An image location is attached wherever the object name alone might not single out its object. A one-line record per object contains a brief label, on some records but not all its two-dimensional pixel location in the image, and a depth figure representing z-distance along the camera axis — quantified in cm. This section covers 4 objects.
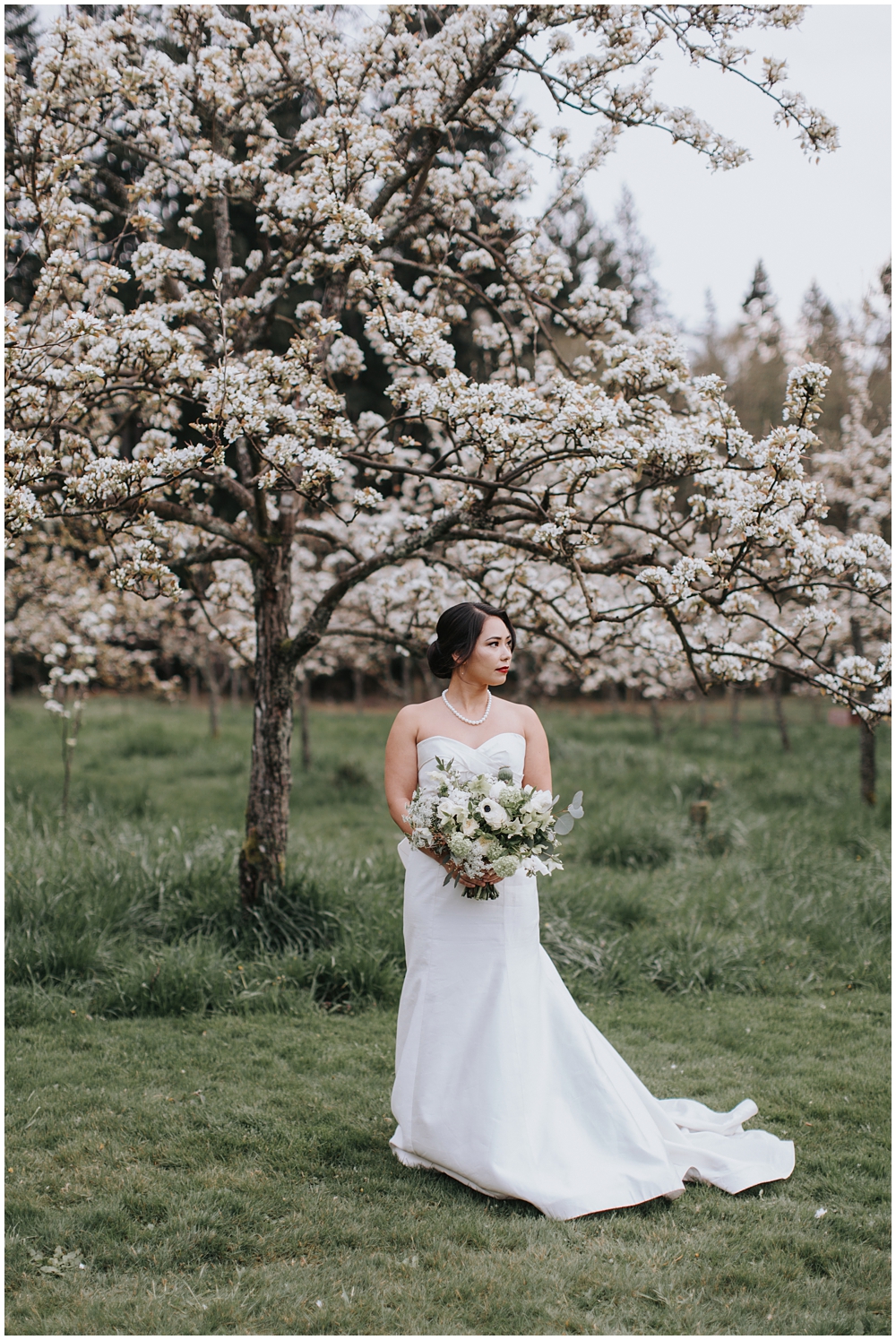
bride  347
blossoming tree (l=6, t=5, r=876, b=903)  417
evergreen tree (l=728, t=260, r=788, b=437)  1149
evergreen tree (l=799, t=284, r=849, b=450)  1085
